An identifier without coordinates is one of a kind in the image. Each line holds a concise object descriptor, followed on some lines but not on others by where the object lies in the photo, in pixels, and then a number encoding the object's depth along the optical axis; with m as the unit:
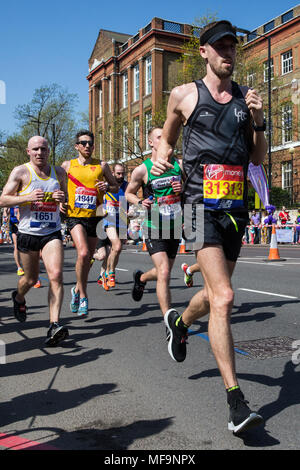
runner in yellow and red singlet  6.62
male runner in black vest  3.34
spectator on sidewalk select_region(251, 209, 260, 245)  27.97
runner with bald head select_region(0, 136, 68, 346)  5.46
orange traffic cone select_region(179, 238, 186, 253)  19.80
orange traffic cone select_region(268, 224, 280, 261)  15.55
